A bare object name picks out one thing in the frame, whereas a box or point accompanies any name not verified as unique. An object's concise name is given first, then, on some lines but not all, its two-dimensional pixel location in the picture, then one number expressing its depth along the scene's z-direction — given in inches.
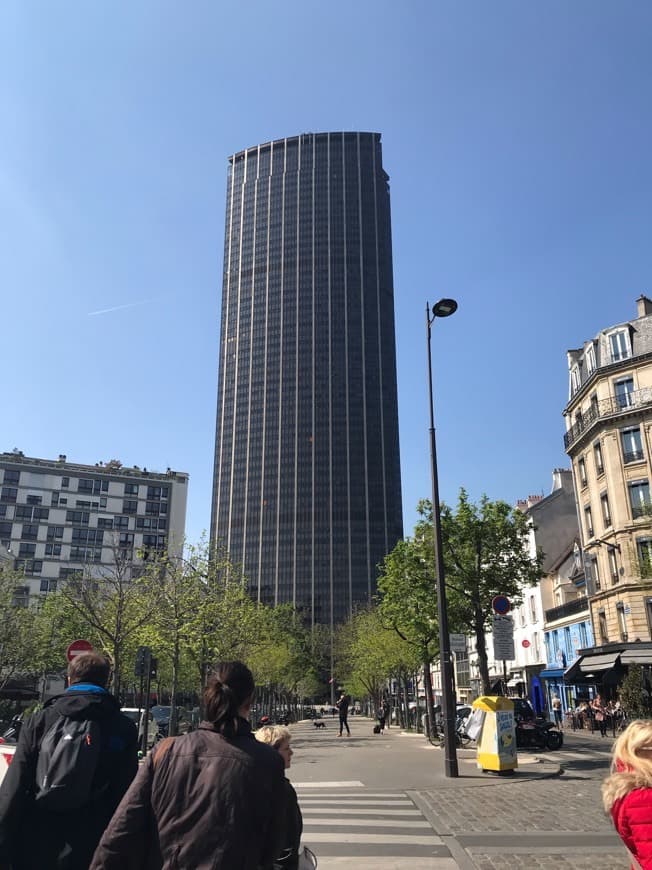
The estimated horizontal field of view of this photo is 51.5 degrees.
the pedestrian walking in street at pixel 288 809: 125.9
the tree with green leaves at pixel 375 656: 1550.2
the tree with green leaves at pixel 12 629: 1416.1
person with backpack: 130.7
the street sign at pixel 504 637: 611.6
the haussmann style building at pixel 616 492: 1259.2
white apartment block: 3740.2
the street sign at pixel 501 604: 646.5
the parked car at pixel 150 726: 1053.2
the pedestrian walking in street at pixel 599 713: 1159.6
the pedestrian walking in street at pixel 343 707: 1230.5
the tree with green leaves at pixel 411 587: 917.2
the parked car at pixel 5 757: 203.9
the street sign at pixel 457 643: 691.4
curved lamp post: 590.9
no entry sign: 354.0
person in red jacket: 119.2
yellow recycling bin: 595.2
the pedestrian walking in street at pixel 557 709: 1478.8
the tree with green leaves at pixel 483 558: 883.4
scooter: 901.2
